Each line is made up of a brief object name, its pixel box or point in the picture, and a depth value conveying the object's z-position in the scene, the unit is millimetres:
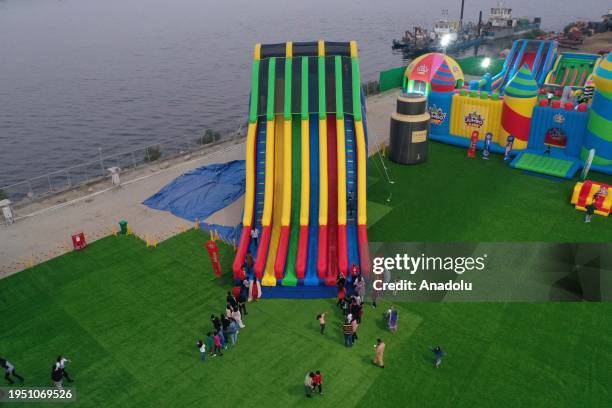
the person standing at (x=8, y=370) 12766
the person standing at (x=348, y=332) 13750
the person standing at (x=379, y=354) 12852
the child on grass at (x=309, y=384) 12117
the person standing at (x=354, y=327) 13734
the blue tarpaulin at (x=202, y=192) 22453
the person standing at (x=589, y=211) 19969
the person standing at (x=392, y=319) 14125
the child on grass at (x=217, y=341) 13648
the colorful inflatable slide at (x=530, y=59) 38688
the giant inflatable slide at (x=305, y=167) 16938
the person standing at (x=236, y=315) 14580
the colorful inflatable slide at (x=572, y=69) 38531
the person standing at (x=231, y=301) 14884
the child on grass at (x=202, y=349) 13391
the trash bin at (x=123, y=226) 20414
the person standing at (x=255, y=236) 17984
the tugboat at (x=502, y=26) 93625
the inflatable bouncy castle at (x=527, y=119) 24438
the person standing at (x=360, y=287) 15516
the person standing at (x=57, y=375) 12500
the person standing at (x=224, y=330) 13891
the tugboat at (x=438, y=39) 82125
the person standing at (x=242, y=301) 15477
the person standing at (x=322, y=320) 14375
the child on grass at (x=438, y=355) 12906
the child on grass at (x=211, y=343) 13898
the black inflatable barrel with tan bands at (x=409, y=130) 26031
